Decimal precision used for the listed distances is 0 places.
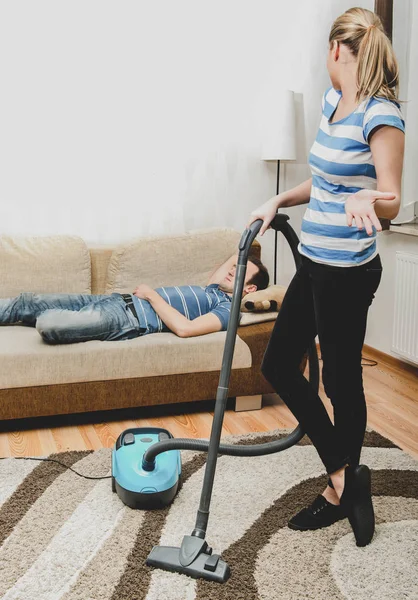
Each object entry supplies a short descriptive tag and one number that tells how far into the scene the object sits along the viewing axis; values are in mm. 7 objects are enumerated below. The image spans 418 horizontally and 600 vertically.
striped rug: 1887
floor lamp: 3695
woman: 1757
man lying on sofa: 2965
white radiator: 3717
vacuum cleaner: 1956
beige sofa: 2918
